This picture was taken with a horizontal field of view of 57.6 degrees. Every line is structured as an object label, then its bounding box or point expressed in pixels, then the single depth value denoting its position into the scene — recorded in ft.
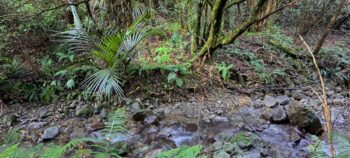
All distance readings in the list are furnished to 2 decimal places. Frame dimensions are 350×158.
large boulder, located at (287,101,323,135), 15.08
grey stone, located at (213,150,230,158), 11.98
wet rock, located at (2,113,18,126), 15.55
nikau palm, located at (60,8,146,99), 16.93
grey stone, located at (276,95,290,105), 18.18
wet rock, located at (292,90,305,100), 19.22
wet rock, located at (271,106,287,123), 16.10
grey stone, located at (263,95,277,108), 17.87
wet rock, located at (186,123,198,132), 15.33
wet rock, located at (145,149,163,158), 12.57
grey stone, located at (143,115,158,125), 15.87
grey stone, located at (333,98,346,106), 18.59
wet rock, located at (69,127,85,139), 14.69
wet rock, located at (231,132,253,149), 13.16
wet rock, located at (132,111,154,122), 16.06
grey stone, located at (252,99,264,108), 17.88
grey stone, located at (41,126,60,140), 14.37
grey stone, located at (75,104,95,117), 16.46
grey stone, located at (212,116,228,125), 16.12
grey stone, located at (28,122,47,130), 15.44
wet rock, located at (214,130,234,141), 14.30
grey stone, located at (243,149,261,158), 12.55
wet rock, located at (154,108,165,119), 16.45
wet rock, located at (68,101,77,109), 16.96
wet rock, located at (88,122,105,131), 15.28
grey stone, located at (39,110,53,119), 16.36
